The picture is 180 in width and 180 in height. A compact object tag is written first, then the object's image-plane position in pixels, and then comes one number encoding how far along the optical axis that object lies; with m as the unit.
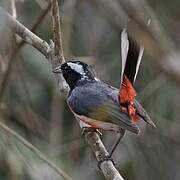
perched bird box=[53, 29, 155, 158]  5.42
